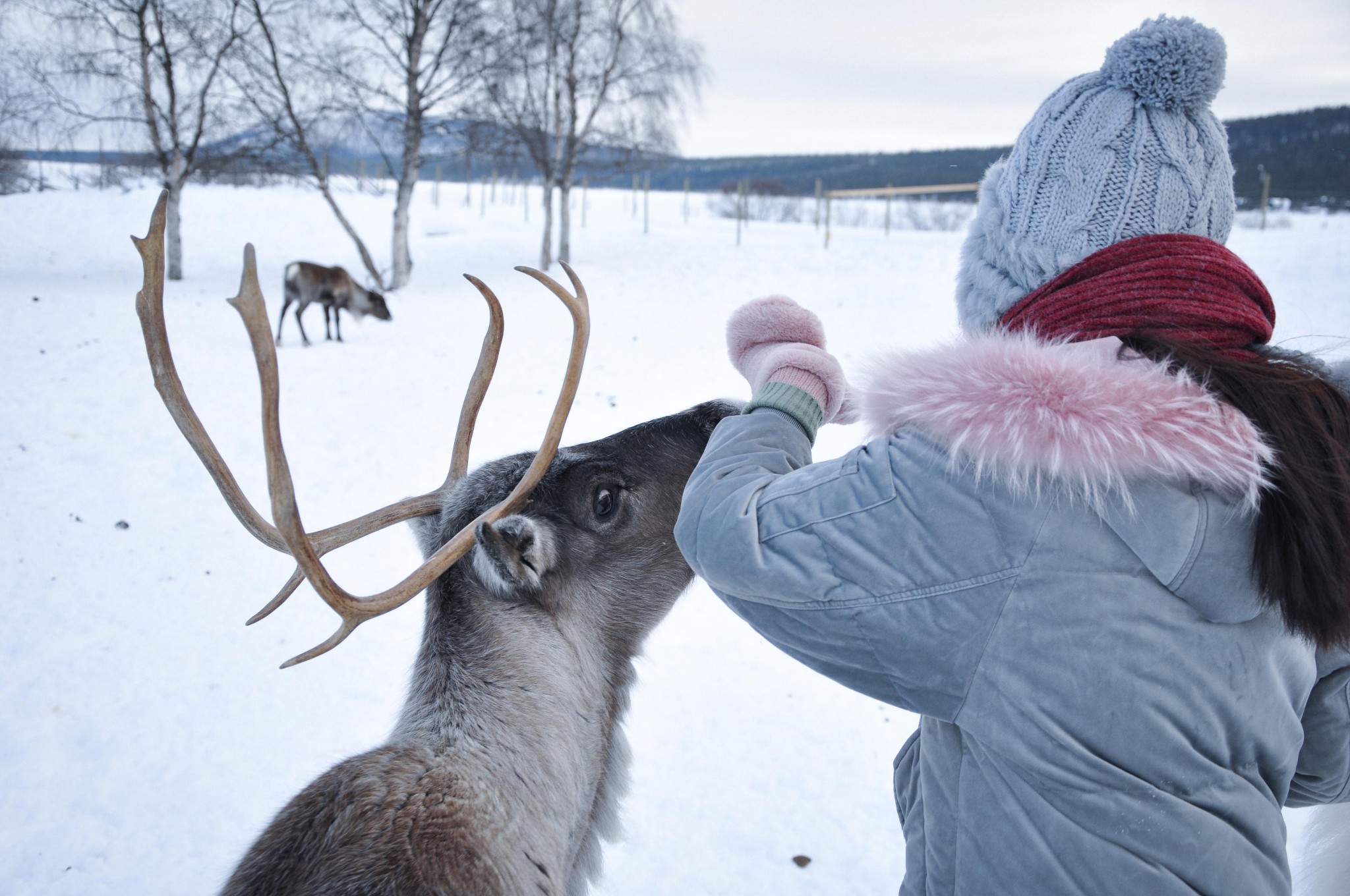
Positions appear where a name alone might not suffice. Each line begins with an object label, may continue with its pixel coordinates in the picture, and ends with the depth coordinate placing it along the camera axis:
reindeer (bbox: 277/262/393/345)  10.90
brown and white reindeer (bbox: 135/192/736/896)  1.46
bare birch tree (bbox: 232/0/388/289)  13.26
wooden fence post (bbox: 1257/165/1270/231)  21.41
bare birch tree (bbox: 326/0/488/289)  13.21
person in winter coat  0.92
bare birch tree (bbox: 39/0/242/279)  12.05
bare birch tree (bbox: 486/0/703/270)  14.94
